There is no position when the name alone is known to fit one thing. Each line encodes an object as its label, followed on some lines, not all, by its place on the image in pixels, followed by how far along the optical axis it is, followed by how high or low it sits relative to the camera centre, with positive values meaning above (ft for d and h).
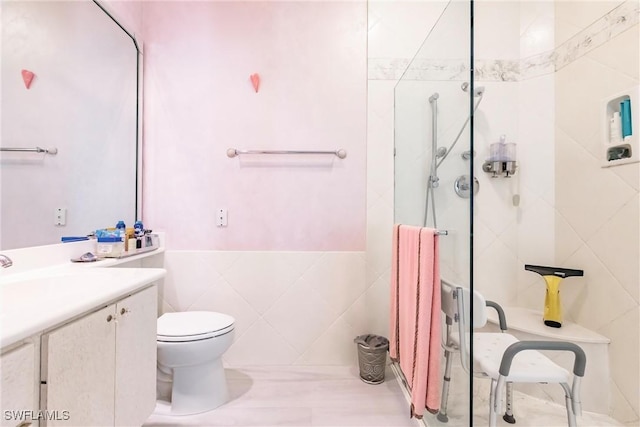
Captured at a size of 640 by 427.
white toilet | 4.32 -2.20
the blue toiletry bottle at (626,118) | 4.65 +1.63
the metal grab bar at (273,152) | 6.05 +1.32
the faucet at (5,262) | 3.27 -0.56
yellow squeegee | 5.28 -1.41
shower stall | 3.56 +0.87
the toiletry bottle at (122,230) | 4.91 -0.29
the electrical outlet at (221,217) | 6.15 -0.06
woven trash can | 5.52 -2.78
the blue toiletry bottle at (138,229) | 5.40 -0.29
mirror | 3.50 +1.35
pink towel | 3.70 -1.38
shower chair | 3.29 -1.85
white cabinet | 2.19 -1.38
